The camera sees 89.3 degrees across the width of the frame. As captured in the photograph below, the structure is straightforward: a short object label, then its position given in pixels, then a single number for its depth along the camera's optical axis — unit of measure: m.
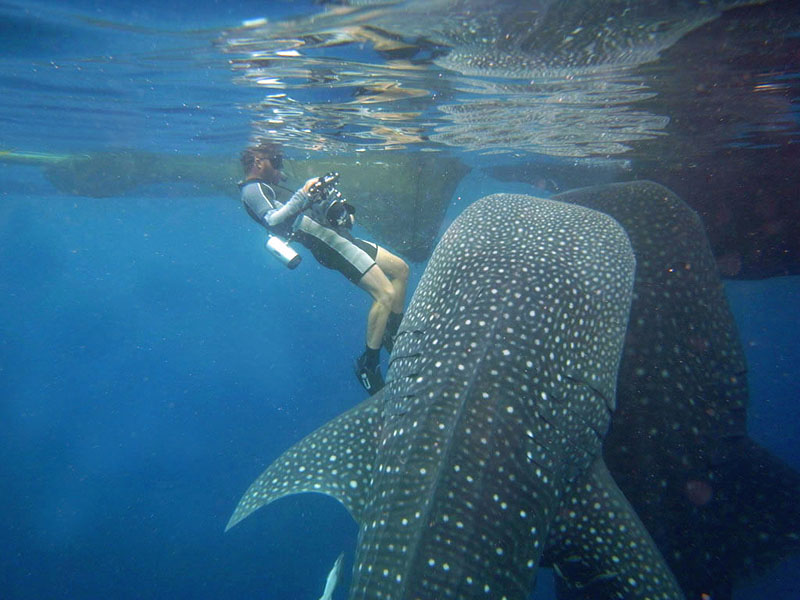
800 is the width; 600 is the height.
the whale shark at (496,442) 2.41
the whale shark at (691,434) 3.64
